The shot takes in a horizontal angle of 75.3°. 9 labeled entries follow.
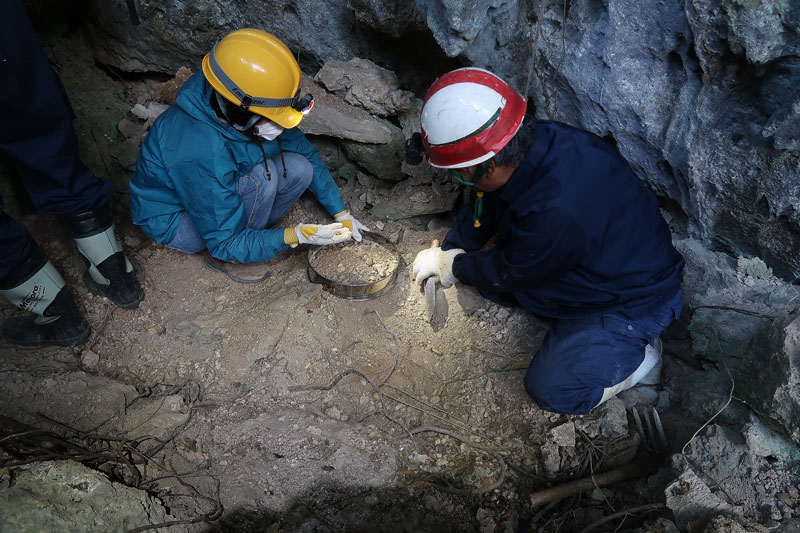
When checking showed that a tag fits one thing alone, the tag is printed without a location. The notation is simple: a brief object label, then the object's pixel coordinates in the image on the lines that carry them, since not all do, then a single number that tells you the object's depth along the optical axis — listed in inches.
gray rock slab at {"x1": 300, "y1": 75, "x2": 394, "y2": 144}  139.2
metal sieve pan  122.7
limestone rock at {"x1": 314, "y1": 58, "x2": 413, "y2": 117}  137.5
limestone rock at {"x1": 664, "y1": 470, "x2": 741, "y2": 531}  77.9
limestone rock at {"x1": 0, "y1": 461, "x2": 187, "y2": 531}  66.9
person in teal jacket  100.4
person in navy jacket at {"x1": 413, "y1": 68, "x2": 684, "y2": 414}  84.9
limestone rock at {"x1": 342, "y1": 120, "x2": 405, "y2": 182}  141.6
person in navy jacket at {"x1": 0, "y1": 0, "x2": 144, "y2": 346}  93.4
